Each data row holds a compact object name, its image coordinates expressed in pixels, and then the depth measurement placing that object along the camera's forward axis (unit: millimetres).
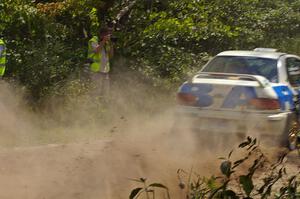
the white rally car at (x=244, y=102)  13878
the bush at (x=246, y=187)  5117
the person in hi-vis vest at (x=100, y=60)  19711
